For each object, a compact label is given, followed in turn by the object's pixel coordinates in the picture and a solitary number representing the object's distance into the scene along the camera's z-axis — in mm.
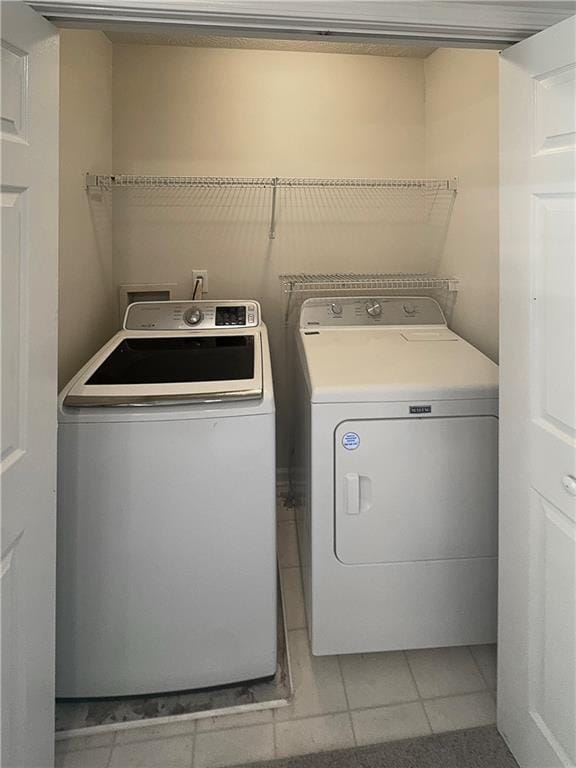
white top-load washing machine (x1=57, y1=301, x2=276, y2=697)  1431
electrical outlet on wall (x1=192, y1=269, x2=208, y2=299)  2645
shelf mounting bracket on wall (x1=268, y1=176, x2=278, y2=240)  2602
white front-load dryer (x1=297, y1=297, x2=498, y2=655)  1541
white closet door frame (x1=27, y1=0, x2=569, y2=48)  1031
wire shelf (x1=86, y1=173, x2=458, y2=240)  2473
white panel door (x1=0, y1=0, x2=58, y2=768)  984
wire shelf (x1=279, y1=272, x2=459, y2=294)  2555
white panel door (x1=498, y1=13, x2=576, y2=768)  1050
